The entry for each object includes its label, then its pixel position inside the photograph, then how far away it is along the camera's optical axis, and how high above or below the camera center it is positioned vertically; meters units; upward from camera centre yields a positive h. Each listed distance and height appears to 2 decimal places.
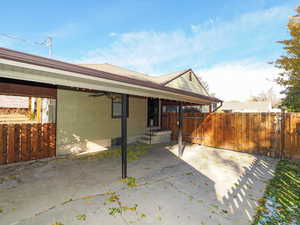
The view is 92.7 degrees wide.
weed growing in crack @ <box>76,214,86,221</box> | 2.17 -1.60
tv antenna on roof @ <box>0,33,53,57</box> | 9.31 +4.95
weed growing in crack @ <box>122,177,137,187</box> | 3.25 -1.63
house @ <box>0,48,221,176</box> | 1.99 +0.52
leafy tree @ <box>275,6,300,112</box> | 6.58 +2.42
